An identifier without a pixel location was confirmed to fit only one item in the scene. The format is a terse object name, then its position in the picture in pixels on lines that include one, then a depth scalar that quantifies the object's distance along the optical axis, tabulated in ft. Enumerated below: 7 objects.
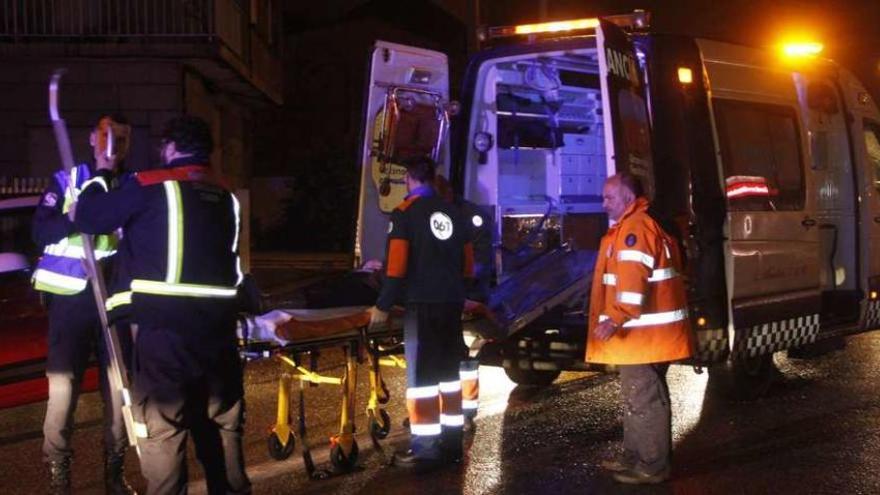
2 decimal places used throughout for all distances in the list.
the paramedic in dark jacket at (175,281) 13.08
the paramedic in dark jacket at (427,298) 18.67
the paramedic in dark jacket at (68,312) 15.89
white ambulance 21.97
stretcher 17.48
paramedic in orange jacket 17.19
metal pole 14.64
